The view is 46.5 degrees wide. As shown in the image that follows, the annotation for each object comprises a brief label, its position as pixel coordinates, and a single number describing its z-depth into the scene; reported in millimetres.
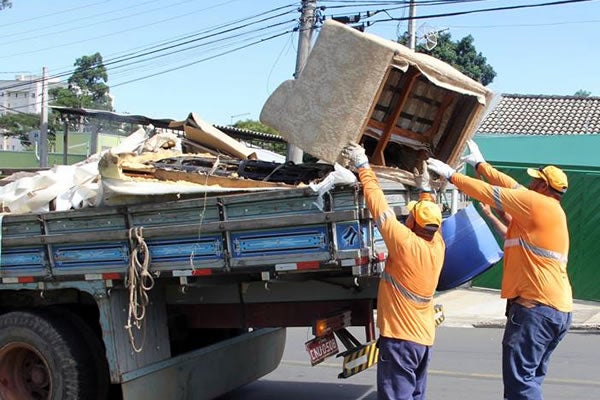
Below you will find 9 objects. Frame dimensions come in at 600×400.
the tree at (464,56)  37750
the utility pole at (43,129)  25547
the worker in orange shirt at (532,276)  4504
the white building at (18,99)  114212
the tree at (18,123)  73844
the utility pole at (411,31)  18234
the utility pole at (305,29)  14523
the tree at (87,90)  66581
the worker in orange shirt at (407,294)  4266
